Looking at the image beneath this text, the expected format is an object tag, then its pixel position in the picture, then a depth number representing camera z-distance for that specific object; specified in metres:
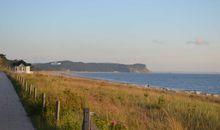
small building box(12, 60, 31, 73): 114.35
